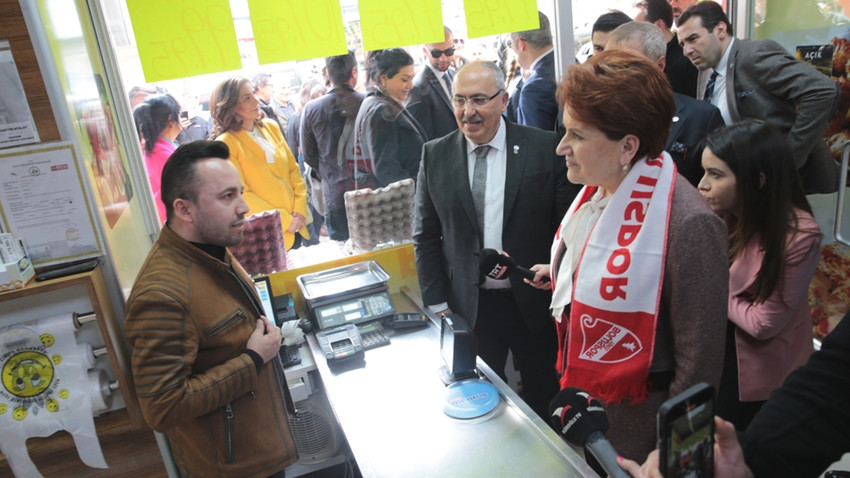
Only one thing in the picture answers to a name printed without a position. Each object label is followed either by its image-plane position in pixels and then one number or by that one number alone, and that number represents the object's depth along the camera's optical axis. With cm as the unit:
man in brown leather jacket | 152
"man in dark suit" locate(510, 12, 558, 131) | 305
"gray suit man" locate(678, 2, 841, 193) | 272
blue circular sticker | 176
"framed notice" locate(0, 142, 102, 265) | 168
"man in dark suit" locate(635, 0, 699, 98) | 326
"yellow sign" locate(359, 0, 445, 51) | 258
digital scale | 240
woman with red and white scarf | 139
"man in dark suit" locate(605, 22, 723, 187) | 246
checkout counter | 154
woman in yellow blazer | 261
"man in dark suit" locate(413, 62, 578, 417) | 224
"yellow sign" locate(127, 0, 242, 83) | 228
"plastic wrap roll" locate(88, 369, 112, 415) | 173
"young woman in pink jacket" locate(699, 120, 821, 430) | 182
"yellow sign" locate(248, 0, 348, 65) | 242
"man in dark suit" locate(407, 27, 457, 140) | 293
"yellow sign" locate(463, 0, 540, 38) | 276
